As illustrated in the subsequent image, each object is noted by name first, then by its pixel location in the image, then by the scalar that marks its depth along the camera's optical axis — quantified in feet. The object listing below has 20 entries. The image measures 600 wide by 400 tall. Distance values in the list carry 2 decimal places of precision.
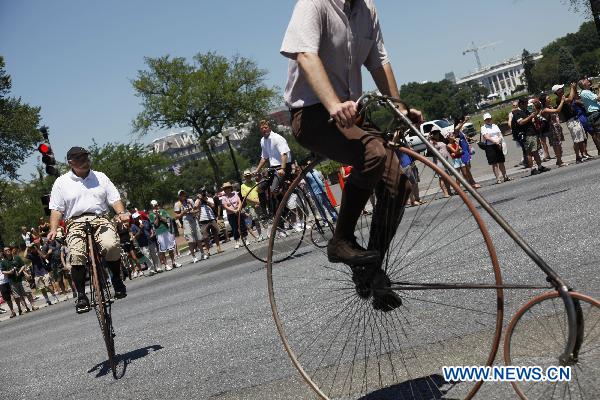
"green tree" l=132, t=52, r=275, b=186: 250.37
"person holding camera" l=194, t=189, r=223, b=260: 71.74
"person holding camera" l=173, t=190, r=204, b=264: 72.13
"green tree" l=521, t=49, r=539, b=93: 560.20
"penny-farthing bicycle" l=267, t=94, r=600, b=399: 9.75
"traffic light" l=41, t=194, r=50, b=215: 74.91
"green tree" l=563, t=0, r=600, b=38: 129.70
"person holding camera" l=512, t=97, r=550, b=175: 65.31
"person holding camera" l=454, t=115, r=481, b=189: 66.05
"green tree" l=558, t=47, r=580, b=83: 501.23
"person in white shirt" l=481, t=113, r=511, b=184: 65.82
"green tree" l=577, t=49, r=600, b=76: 488.85
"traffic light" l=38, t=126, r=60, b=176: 72.54
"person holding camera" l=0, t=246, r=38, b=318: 68.39
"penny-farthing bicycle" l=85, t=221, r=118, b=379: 24.12
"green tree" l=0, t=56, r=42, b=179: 189.67
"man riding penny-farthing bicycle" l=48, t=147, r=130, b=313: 25.93
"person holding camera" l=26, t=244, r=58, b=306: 73.97
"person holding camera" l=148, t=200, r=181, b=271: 72.18
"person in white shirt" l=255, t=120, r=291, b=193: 39.45
